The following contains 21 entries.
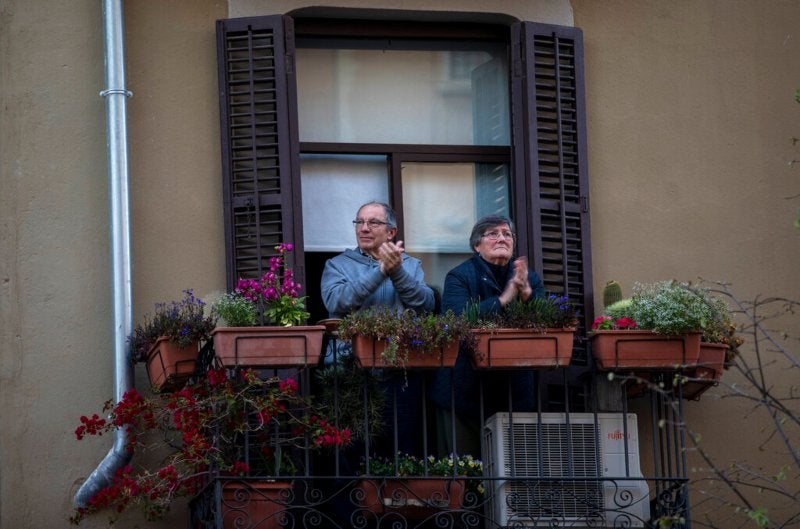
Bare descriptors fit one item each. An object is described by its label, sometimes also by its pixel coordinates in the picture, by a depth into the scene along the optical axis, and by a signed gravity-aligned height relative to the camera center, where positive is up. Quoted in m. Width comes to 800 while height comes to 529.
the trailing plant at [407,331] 12.57 -0.06
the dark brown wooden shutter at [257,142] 14.13 +0.92
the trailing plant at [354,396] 13.14 -0.37
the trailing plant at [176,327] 12.89 -0.01
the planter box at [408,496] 12.88 -0.83
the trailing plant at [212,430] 12.66 -0.50
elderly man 13.28 +0.22
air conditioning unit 12.94 -0.75
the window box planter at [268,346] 12.72 -0.11
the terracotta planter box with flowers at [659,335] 12.81 -0.12
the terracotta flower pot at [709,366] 13.12 -0.28
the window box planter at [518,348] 12.80 -0.16
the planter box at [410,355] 12.66 -0.18
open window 14.31 +0.97
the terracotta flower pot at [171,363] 12.86 -0.18
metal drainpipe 13.18 +0.49
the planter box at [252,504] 12.59 -0.82
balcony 12.74 -0.72
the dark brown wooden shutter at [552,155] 14.43 +0.82
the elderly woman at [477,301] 13.46 +0.06
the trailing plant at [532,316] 12.85 -0.02
